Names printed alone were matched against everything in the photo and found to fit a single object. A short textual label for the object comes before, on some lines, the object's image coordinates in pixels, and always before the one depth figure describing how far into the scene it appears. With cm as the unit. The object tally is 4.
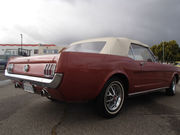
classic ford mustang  179
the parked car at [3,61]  1372
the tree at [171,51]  4089
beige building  3878
